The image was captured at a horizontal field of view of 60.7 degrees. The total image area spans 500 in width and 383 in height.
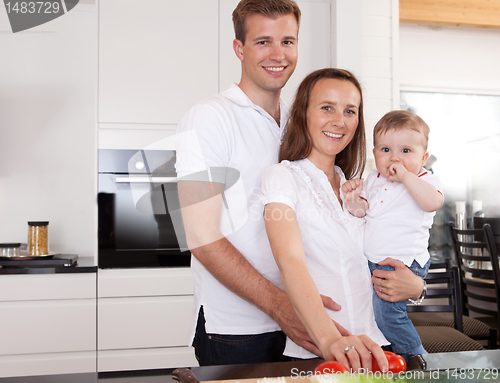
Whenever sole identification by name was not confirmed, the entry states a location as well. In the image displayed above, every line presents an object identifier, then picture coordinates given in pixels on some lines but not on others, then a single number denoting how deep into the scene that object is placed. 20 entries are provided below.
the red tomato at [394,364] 0.69
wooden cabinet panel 3.23
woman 0.95
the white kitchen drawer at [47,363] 2.29
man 1.15
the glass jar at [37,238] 2.45
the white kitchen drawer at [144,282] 2.35
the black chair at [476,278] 2.62
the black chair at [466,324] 2.38
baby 1.14
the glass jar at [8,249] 2.38
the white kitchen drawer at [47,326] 2.29
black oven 2.41
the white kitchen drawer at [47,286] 2.29
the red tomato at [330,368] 0.63
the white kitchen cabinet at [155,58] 2.46
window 3.48
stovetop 2.32
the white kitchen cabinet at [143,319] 2.34
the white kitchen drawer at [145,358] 2.33
